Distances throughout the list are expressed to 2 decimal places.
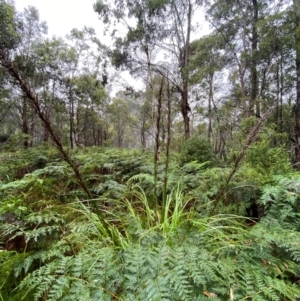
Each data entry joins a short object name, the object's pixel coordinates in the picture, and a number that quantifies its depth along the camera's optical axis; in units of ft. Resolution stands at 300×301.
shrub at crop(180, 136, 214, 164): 14.35
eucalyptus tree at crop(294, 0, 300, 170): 21.90
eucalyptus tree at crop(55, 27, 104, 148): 40.91
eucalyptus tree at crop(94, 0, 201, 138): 26.66
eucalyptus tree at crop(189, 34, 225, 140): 33.19
